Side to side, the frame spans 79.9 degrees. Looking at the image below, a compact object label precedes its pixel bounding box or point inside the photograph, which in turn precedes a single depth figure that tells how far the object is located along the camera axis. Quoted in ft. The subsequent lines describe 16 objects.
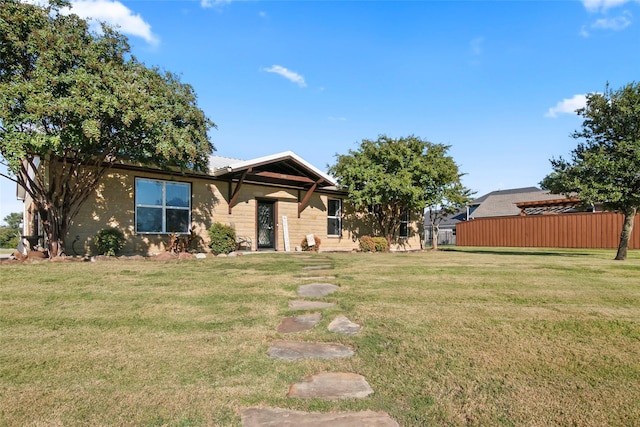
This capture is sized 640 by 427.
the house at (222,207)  34.81
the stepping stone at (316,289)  18.32
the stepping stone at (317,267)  26.89
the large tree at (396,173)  47.34
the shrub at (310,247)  46.79
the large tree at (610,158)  40.29
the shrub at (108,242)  32.04
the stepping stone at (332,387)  8.30
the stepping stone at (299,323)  13.15
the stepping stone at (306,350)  10.66
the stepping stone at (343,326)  12.78
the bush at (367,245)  49.32
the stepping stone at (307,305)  15.92
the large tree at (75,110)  23.73
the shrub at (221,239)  37.68
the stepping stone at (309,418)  7.09
